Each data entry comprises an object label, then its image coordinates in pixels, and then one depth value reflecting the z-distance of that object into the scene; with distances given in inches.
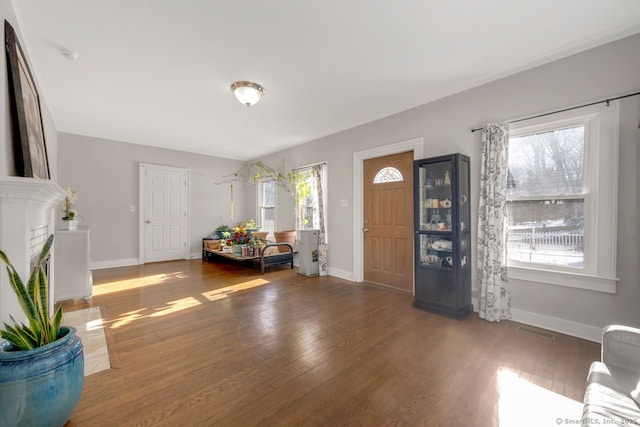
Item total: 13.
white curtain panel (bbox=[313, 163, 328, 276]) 190.4
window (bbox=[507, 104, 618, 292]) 90.4
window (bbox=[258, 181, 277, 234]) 261.9
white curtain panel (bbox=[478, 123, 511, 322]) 110.3
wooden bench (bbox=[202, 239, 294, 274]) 197.0
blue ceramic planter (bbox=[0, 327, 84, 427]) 47.1
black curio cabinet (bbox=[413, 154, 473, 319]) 115.6
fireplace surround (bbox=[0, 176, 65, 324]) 56.7
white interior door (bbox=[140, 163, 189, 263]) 230.1
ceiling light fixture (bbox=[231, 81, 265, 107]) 117.6
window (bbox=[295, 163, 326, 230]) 197.5
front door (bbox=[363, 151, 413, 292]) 150.9
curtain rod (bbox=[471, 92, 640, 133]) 86.7
